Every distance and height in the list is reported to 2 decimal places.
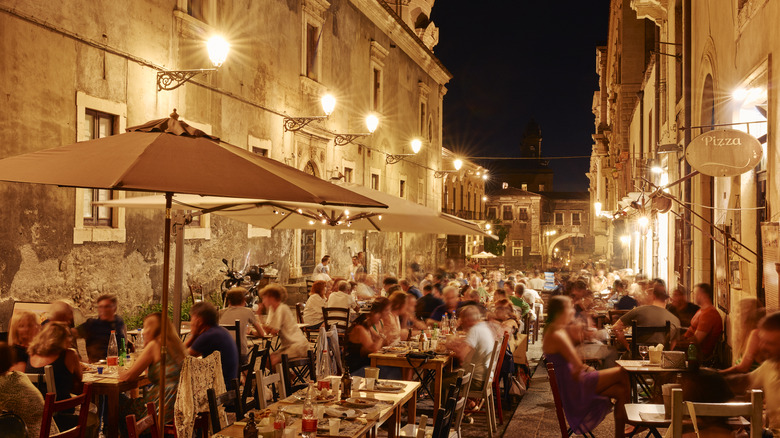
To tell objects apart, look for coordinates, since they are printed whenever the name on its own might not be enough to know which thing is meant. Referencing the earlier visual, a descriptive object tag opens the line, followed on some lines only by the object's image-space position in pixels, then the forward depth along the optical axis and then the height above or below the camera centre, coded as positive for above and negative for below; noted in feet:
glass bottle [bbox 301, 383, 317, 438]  15.65 -3.99
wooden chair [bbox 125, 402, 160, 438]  13.26 -3.56
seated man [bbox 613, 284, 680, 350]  33.32 -3.43
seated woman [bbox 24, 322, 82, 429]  19.88 -3.27
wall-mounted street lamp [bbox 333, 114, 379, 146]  68.85 +10.46
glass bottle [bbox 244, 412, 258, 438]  14.30 -3.70
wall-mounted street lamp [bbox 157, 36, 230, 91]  40.68 +9.74
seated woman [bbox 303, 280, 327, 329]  39.34 -3.54
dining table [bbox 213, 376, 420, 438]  16.12 -4.20
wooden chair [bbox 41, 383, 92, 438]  15.72 -3.79
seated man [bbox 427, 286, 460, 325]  39.42 -3.45
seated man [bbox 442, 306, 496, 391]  26.94 -3.75
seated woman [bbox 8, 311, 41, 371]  22.72 -2.82
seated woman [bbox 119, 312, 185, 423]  20.27 -3.44
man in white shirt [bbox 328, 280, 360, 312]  39.63 -3.12
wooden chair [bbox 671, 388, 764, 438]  14.58 -3.33
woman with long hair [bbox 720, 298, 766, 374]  21.93 -2.99
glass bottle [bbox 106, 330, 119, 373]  23.04 -3.70
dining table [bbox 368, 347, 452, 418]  26.73 -4.51
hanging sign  27.12 +3.50
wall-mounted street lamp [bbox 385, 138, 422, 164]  89.25 +10.93
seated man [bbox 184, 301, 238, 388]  22.67 -3.05
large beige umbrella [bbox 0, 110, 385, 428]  12.26 +1.31
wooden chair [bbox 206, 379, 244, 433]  15.97 -3.81
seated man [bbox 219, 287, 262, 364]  30.57 -3.05
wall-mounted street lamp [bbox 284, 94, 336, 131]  56.88 +10.05
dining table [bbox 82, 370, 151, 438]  20.99 -4.33
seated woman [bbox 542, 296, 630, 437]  21.06 -4.02
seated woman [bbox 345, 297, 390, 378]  29.14 -4.03
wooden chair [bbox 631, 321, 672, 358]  30.16 -3.78
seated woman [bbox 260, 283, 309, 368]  30.17 -3.72
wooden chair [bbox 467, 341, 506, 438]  26.25 -5.52
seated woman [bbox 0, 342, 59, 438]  16.21 -3.51
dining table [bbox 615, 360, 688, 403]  24.39 -4.32
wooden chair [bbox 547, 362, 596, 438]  20.92 -4.70
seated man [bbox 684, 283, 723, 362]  31.55 -3.55
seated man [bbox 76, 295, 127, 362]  25.98 -3.17
